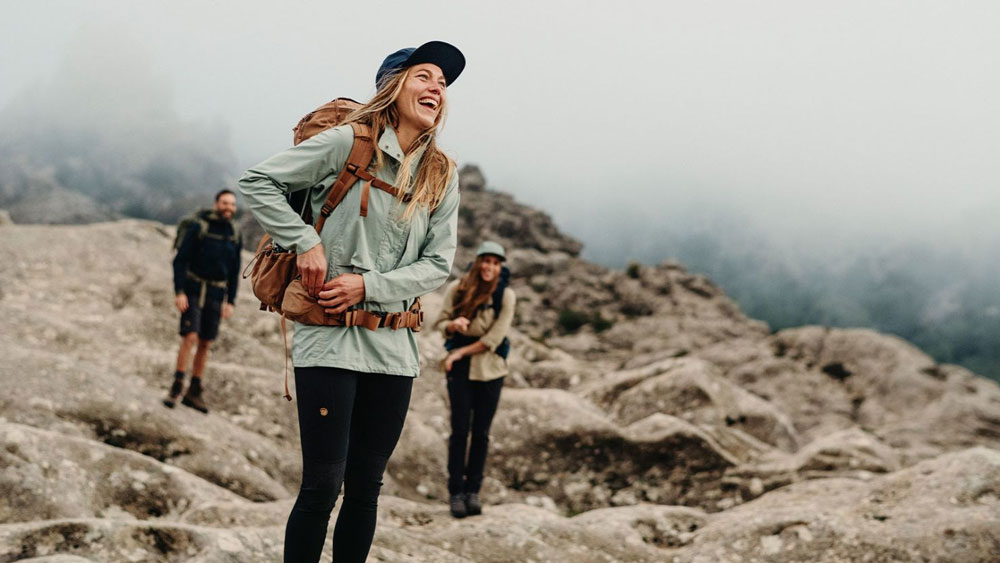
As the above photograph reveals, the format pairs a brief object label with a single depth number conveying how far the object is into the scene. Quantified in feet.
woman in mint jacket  14.44
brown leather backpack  14.57
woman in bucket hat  30.66
